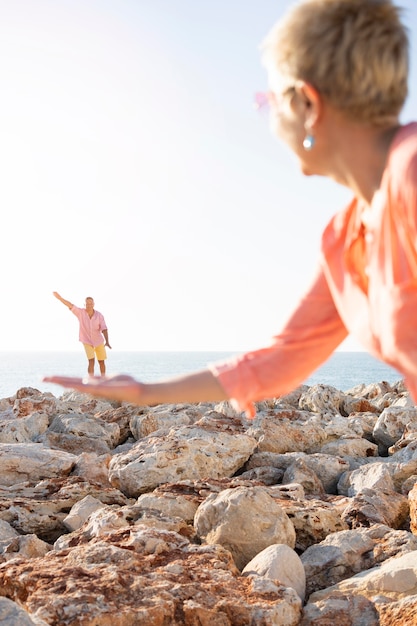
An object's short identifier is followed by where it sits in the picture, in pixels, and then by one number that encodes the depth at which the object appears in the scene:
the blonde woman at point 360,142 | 1.20
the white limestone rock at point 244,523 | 3.58
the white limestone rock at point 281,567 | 3.08
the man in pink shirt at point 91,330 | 12.37
